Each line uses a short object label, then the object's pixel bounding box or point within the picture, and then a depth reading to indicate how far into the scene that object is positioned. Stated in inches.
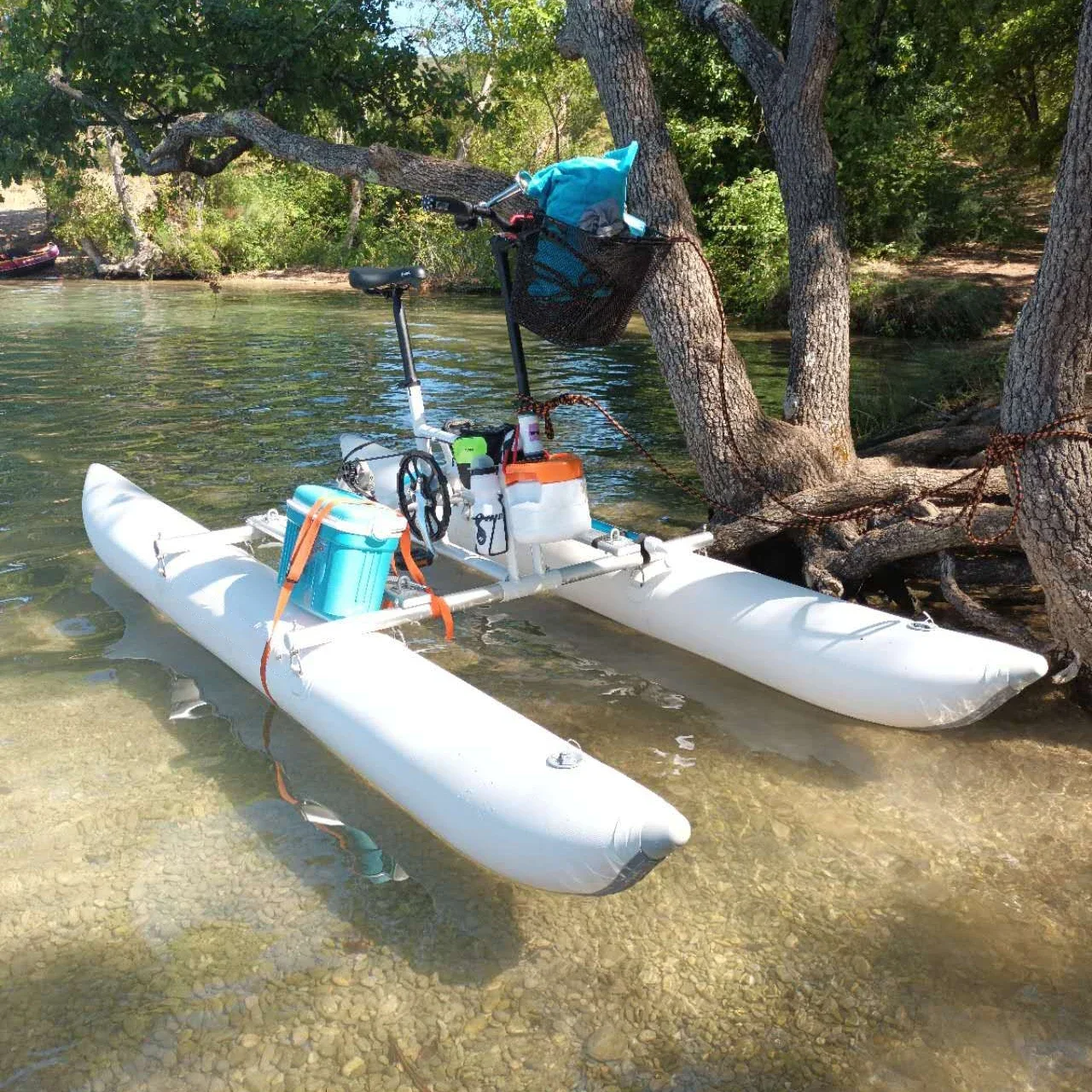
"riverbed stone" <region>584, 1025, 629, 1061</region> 111.5
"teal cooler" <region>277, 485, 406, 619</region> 167.3
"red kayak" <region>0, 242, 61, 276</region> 1104.8
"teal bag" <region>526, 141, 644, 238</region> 156.8
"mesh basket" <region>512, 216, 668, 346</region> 160.2
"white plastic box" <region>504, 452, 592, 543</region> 167.5
